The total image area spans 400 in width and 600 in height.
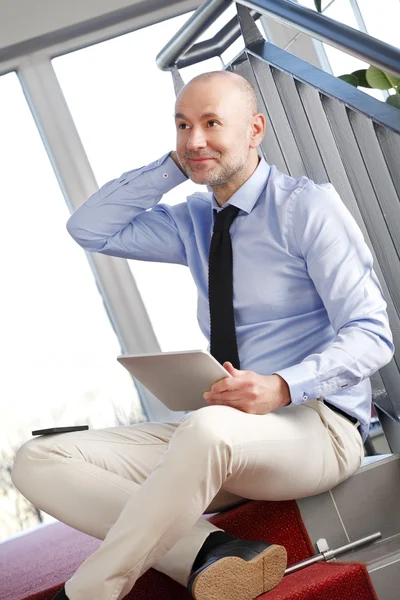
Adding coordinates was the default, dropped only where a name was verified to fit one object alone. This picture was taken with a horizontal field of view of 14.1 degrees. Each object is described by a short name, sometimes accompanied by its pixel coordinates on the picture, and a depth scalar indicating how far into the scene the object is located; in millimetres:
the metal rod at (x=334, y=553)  2762
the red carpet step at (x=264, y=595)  2630
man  2548
